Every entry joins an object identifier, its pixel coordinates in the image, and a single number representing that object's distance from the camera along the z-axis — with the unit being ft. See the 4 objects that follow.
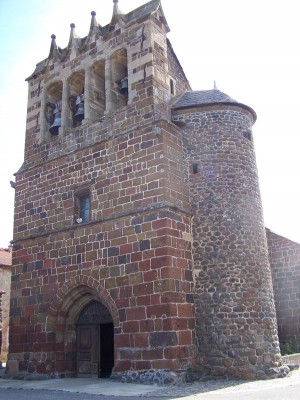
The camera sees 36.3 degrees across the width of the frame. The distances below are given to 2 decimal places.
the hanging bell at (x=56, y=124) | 52.33
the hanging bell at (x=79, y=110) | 50.81
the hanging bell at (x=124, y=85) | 47.59
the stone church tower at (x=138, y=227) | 38.75
